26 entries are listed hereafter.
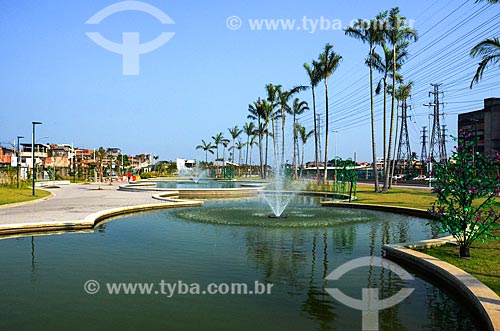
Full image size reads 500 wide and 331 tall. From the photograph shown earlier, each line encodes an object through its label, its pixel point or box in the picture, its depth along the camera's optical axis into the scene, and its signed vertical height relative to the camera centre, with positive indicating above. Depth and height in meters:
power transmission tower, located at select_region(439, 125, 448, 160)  67.03 +4.32
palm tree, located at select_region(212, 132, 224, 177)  97.55 +8.03
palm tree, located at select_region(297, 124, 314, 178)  71.56 +6.77
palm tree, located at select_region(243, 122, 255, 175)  79.09 +8.71
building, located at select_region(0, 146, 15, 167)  81.17 +3.41
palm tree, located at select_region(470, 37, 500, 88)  20.64 +6.32
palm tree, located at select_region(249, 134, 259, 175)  79.09 +6.66
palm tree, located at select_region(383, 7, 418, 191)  31.58 +10.96
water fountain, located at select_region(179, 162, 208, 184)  90.31 -0.07
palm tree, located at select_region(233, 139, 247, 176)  100.53 +6.73
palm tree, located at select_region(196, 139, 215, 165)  103.00 +6.40
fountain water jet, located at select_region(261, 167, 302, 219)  19.47 -1.82
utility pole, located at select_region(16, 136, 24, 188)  36.31 +0.61
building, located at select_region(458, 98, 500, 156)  69.12 +8.17
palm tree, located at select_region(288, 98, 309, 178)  58.47 +9.26
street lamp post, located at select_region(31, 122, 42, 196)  27.98 +2.76
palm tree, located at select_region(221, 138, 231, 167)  97.56 +7.08
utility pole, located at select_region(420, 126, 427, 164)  85.70 +6.50
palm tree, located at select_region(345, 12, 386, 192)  32.47 +11.17
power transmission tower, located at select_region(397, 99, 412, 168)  66.12 +5.56
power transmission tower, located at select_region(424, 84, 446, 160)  65.19 +9.35
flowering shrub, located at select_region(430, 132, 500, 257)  9.52 -0.35
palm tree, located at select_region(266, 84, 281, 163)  58.14 +11.05
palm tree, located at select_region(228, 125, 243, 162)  91.44 +9.01
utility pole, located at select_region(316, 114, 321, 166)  86.75 +9.95
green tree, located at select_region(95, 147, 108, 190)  58.50 +3.20
